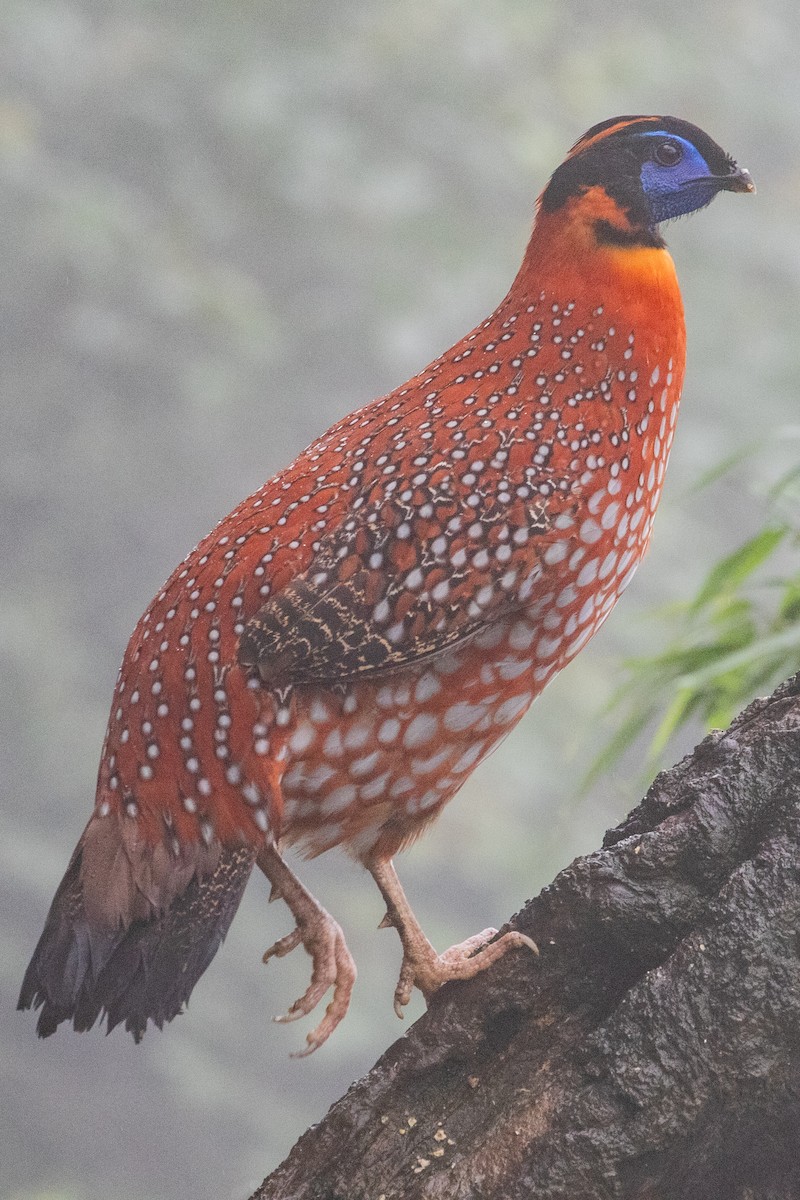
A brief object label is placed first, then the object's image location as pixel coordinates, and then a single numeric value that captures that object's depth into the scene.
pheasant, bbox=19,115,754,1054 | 7.49
